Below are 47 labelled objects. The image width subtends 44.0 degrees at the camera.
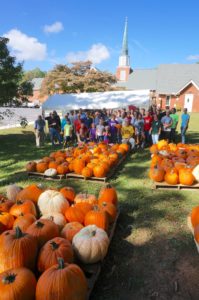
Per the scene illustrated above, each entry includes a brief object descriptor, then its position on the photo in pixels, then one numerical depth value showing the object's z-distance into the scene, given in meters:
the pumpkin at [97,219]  3.52
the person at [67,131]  10.80
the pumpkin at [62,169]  6.74
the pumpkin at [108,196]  4.30
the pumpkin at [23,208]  3.72
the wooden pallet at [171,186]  5.75
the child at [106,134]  10.36
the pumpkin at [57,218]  3.53
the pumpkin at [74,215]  3.66
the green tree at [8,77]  12.45
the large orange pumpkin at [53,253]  2.63
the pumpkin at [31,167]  6.93
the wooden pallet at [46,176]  6.78
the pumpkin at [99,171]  6.40
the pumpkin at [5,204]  3.89
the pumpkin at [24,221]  3.24
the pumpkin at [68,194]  4.38
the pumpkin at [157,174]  5.89
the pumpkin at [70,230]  3.22
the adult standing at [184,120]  10.67
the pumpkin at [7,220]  3.48
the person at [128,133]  9.98
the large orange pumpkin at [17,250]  2.59
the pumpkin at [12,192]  4.61
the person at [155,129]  10.02
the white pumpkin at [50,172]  6.70
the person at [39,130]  11.55
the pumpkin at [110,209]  3.95
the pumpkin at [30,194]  4.26
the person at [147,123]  10.81
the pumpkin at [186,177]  5.68
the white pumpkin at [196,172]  5.82
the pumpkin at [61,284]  2.26
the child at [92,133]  10.96
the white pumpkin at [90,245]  2.96
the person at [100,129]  10.41
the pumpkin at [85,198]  4.23
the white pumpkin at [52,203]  3.95
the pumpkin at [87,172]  6.47
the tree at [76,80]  34.56
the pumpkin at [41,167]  6.89
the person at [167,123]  10.78
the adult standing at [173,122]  10.96
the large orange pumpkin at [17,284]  2.18
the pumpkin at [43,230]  2.96
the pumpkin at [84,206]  3.78
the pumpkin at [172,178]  5.77
